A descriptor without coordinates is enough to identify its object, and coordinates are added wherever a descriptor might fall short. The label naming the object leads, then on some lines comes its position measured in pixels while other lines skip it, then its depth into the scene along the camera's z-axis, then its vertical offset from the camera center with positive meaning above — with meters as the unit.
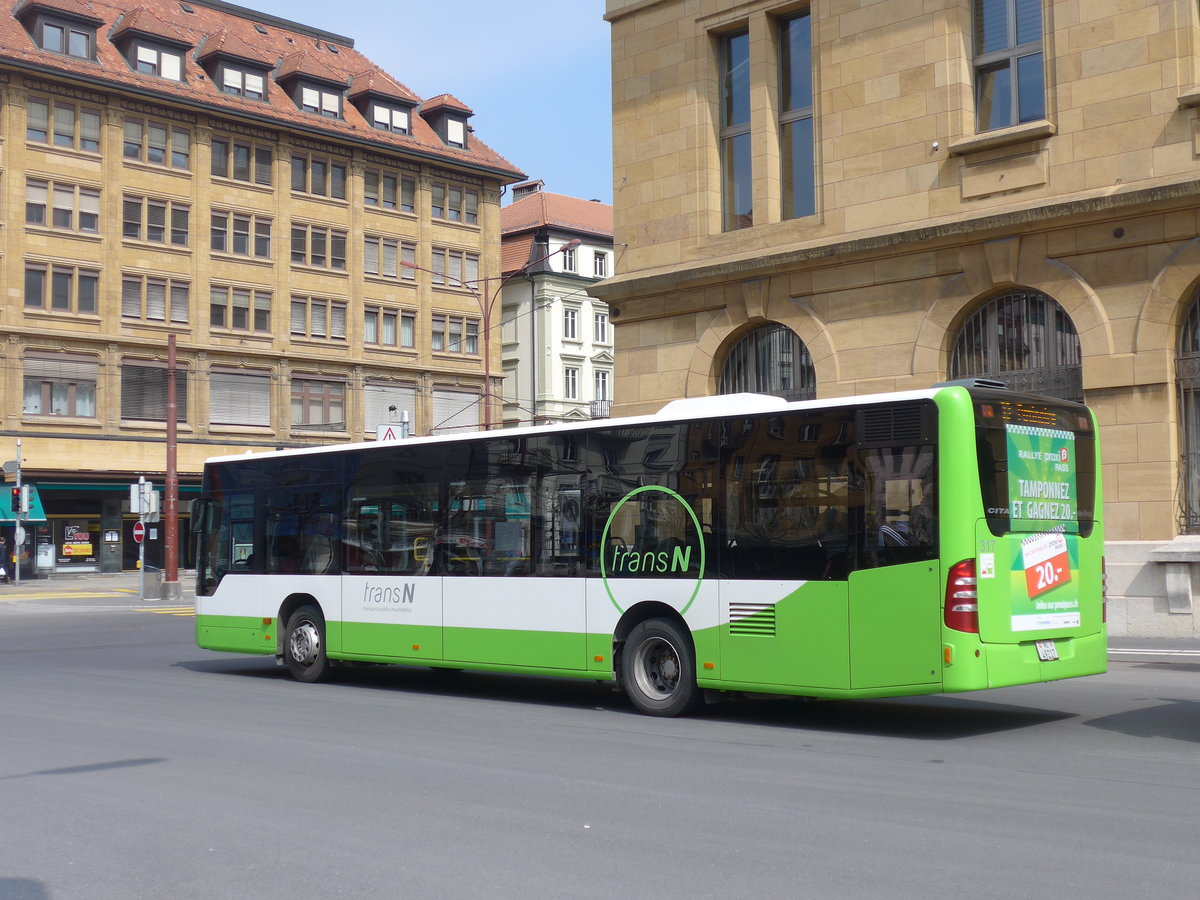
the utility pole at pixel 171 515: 36.44 +0.71
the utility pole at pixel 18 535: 41.53 +0.24
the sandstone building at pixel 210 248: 48.81 +11.38
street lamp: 59.53 +11.03
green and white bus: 10.72 -0.10
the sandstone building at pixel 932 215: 18.50 +4.81
